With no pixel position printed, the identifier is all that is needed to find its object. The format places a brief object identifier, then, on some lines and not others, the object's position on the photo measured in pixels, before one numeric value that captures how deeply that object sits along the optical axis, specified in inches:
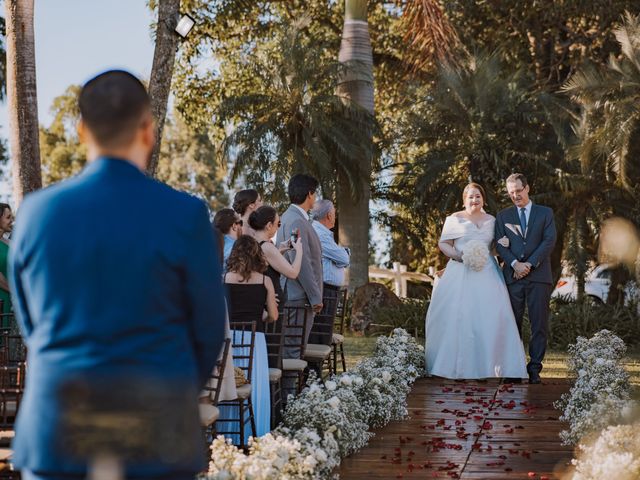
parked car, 673.0
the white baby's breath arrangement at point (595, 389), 265.4
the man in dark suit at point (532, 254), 423.8
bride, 433.4
